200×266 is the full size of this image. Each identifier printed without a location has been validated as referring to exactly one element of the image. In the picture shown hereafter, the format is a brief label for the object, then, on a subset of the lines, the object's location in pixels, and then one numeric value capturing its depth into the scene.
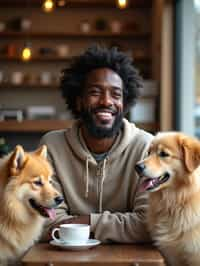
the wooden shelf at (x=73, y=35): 8.15
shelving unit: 8.17
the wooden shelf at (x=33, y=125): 7.50
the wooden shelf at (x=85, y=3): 8.16
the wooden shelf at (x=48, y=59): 8.15
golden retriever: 2.18
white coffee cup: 2.11
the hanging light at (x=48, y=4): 6.04
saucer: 2.10
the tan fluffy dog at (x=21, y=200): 2.21
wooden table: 1.92
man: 2.62
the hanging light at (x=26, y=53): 7.26
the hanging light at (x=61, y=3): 7.49
